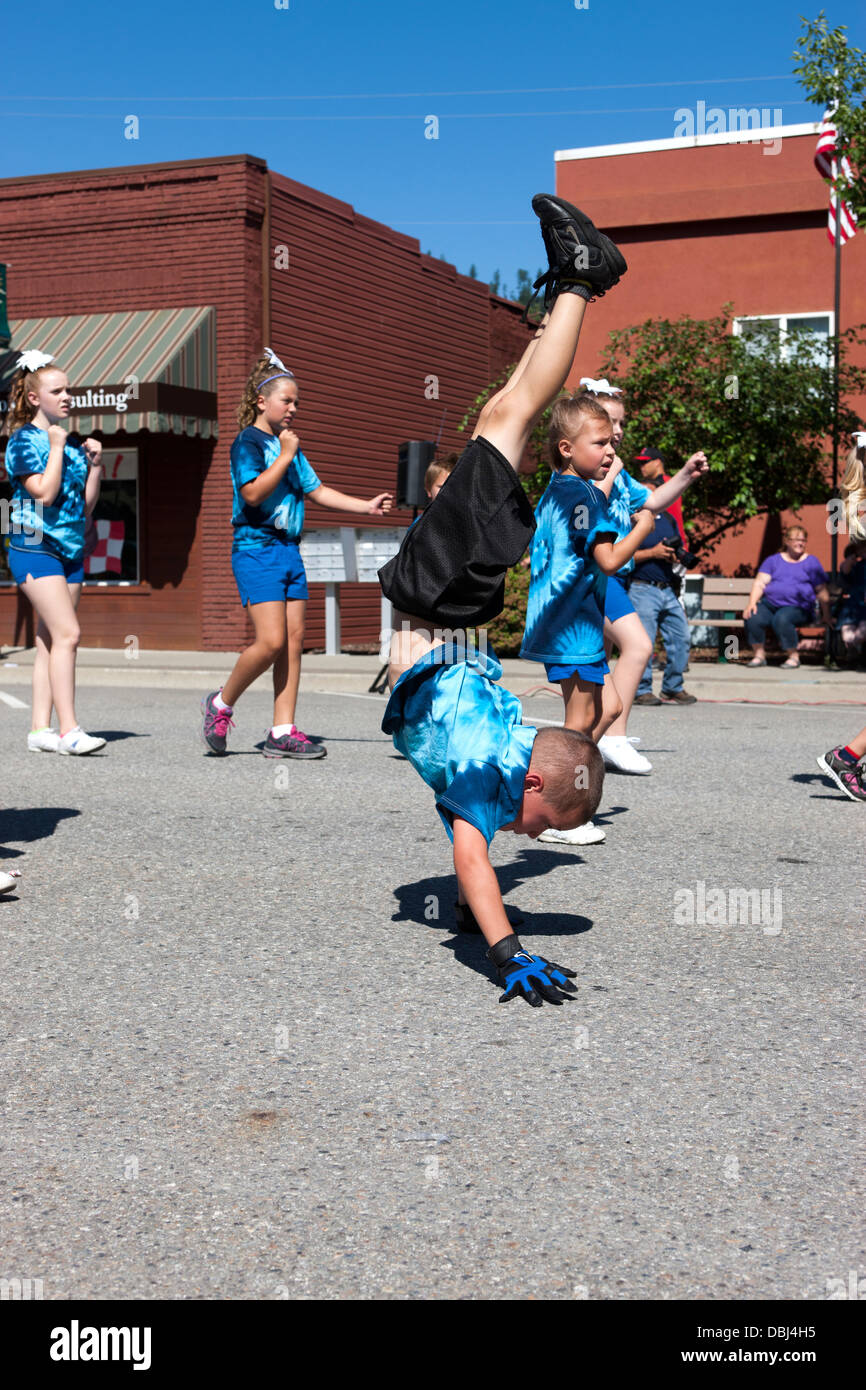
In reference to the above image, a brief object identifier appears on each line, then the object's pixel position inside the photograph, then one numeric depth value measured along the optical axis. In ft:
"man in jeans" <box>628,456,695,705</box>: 37.24
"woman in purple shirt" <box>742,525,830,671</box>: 51.52
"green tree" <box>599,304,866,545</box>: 56.65
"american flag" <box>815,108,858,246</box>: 51.24
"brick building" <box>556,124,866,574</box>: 67.56
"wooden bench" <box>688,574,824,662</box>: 57.67
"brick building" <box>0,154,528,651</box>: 62.08
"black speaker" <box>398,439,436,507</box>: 40.16
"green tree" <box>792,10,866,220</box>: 45.24
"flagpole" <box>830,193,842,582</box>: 55.21
